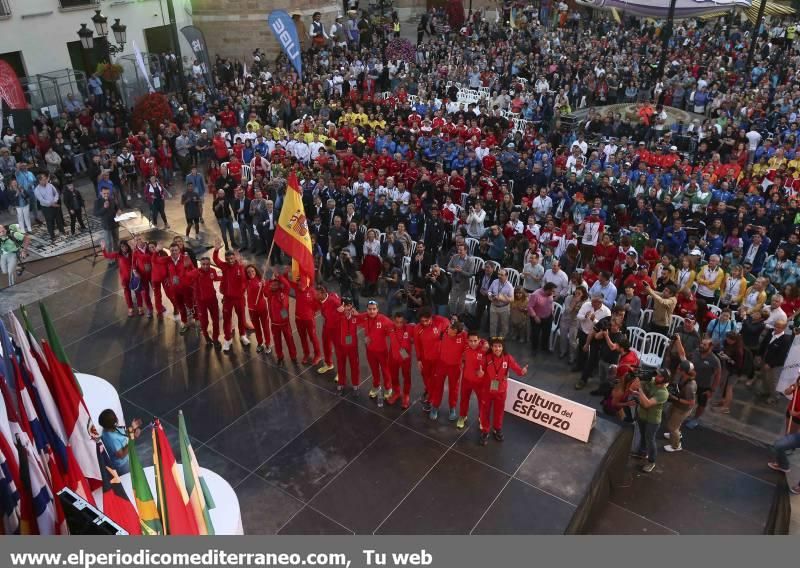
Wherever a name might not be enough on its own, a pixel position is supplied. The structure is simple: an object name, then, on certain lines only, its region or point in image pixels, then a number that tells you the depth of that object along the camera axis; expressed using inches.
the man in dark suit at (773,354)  375.6
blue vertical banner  828.0
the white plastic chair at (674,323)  415.8
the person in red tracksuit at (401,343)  369.7
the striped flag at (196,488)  211.3
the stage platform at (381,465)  319.0
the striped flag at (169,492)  209.6
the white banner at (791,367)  373.1
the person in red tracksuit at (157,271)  451.8
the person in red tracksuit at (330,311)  388.8
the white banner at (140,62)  807.1
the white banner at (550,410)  360.5
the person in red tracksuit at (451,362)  357.1
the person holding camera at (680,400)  336.5
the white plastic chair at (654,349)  397.6
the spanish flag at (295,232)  394.0
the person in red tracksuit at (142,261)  462.9
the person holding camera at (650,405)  329.1
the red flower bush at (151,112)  813.2
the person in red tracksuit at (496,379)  344.5
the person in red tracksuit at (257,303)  414.6
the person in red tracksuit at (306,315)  401.7
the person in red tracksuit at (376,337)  372.8
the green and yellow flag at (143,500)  209.9
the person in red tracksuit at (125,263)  469.1
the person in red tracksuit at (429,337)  364.5
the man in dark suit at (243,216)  585.5
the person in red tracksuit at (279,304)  406.0
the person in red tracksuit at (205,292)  427.5
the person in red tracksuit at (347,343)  382.0
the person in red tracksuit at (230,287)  421.2
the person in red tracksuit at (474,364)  348.5
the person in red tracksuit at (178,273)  443.8
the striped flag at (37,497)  186.1
